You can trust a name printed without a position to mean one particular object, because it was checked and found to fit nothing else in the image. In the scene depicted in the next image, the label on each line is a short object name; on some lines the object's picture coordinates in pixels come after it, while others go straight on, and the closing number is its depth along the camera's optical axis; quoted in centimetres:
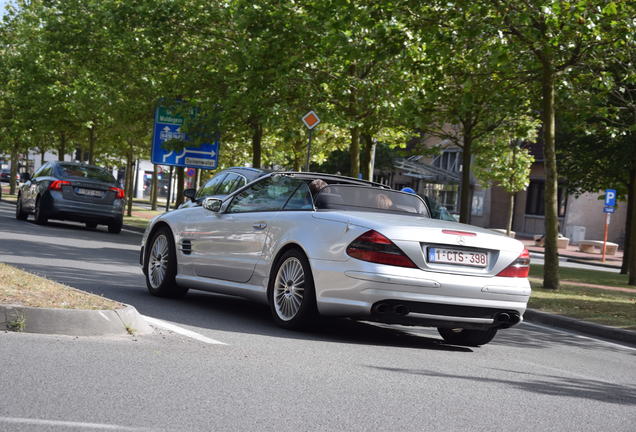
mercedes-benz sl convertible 826
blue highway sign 3002
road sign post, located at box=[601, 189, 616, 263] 3828
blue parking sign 3837
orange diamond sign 2158
